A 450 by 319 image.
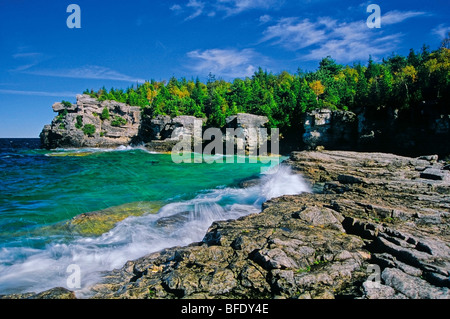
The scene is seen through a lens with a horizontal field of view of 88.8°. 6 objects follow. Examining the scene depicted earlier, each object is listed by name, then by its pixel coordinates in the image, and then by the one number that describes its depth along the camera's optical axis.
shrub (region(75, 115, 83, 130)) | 56.09
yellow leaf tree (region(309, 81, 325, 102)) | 50.38
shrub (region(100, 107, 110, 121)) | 59.59
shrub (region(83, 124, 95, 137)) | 56.07
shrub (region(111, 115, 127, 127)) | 60.25
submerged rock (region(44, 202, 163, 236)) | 9.27
